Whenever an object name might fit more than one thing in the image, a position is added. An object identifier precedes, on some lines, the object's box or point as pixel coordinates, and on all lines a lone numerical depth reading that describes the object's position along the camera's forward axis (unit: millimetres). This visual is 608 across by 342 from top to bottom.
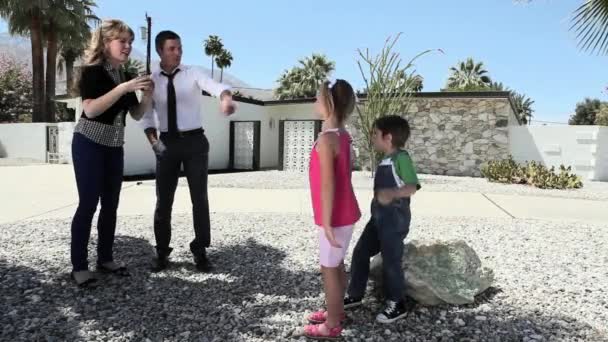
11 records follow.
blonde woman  2926
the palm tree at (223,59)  44531
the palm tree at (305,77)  38406
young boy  2496
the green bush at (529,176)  10125
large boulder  2830
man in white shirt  3209
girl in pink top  2236
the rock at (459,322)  2596
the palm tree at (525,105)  58459
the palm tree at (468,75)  43188
